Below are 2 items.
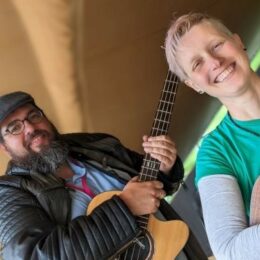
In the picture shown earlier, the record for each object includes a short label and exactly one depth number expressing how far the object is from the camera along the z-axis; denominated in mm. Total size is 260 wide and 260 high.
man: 1096
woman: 781
